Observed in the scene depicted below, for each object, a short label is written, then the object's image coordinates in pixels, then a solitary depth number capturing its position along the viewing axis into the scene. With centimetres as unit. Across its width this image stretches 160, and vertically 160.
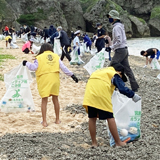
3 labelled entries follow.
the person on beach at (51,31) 1647
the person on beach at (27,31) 2334
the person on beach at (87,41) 1741
